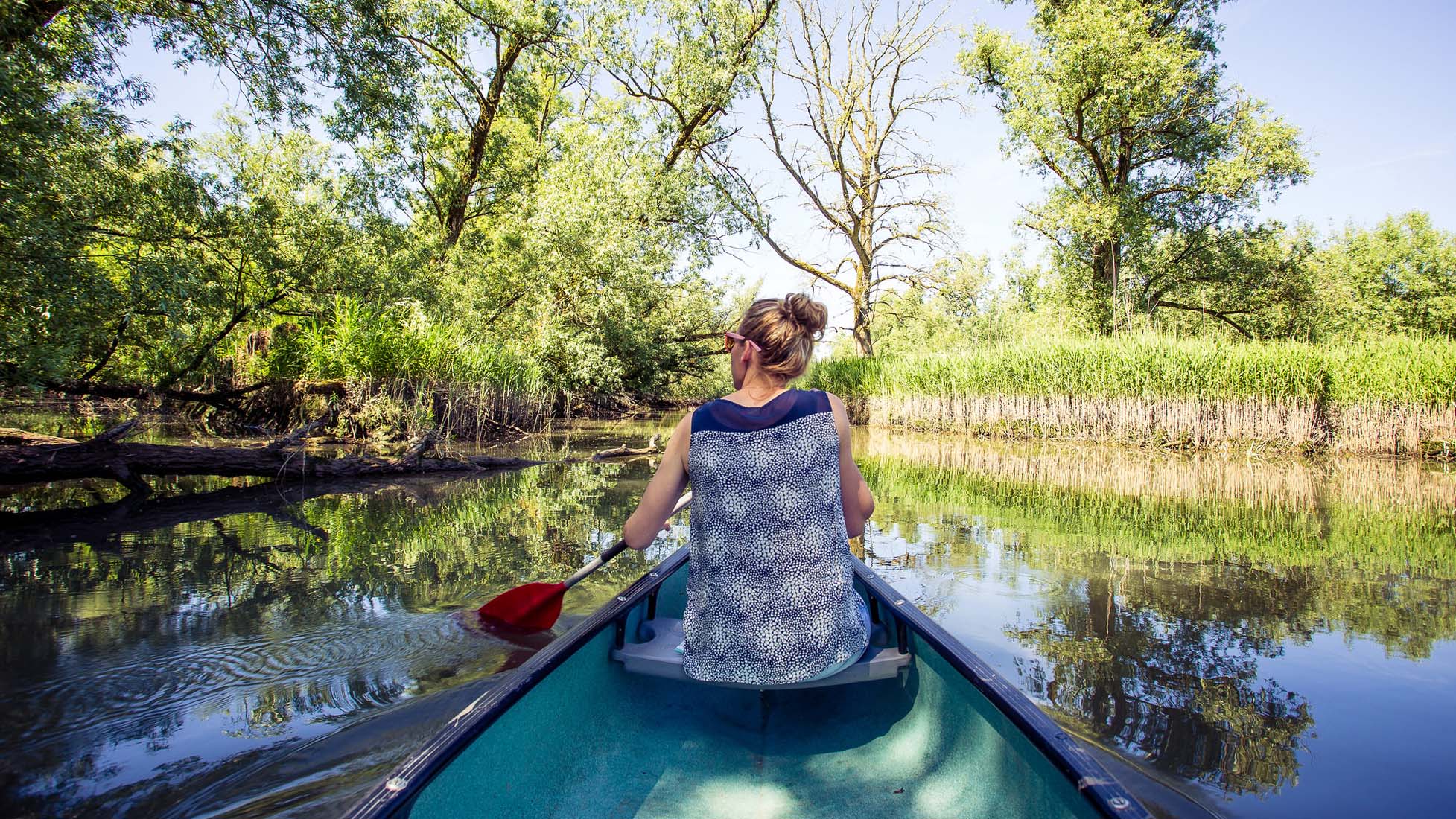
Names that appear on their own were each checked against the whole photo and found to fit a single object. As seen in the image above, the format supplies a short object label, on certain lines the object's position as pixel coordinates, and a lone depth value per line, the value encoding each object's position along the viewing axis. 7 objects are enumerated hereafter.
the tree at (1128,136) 16.14
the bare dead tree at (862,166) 22.06
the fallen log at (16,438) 6.25
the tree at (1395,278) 30.84
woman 1.82
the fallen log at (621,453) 10.21
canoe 1.34
